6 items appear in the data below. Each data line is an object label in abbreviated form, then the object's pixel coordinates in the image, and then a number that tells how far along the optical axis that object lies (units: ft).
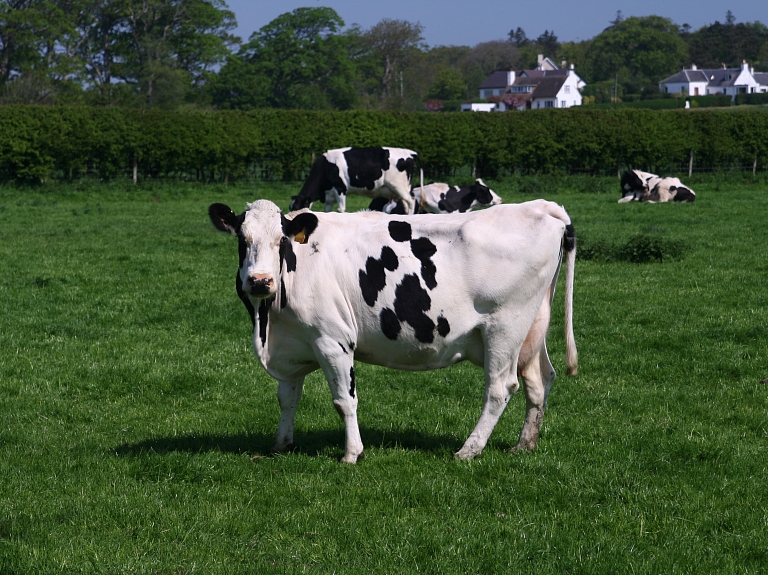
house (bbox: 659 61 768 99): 451.12
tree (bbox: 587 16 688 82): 505.25
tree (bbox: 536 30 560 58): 626.80
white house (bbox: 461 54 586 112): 416.05
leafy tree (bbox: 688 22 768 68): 520.83
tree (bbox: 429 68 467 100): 459.32
